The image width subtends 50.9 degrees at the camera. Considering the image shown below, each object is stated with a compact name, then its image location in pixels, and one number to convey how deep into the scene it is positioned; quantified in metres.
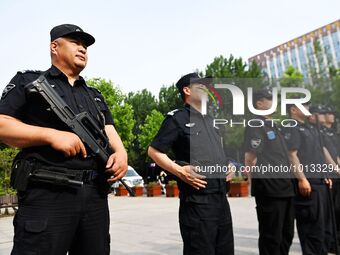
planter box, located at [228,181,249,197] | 14.75
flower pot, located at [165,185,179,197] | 16.62
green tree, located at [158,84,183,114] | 42.78
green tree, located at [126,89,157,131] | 45.12
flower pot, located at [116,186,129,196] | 20.20
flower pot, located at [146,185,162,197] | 18.38
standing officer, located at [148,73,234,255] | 2.80
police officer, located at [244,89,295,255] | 3.62
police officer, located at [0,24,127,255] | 1.93
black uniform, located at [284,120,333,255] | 3.77
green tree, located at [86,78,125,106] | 33.03
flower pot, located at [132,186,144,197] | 19.22
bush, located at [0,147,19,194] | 12.24
